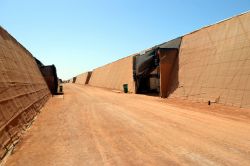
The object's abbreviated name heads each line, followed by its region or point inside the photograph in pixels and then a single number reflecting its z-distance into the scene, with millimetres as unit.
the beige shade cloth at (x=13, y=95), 7001
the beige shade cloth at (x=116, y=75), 34419
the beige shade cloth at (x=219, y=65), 13641
